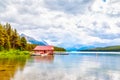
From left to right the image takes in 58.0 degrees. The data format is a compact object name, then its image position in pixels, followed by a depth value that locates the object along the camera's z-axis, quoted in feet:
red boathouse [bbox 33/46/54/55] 157.19
